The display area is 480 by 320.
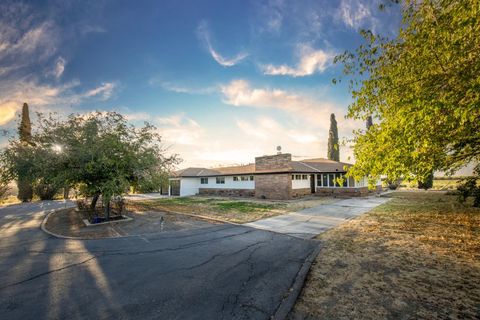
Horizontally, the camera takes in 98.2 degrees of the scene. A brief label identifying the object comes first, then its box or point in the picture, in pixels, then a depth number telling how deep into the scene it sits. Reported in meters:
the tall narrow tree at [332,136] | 39.00
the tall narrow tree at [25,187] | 28.27
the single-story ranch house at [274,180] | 24.27
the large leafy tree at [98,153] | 11.80
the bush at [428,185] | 33.84
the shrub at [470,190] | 14.09
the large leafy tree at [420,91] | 4.40
